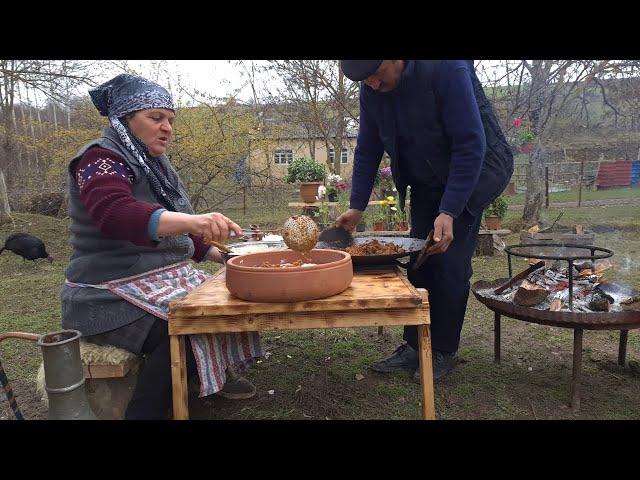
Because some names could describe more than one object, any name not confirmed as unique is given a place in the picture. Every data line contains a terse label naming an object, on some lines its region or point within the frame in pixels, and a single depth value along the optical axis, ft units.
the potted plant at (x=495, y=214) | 25.17
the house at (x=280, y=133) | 42.14
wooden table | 5.99
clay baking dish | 5.83
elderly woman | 6.91
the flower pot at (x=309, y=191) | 29.50
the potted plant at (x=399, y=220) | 24.98
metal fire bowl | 8.06
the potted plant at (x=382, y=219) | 26.02
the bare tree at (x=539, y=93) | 30.63
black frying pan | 7.70
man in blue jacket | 8.37
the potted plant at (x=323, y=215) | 26.32
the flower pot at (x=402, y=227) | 24.89
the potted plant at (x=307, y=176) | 29.55
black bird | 22.16
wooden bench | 7.04
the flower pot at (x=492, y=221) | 25.26
